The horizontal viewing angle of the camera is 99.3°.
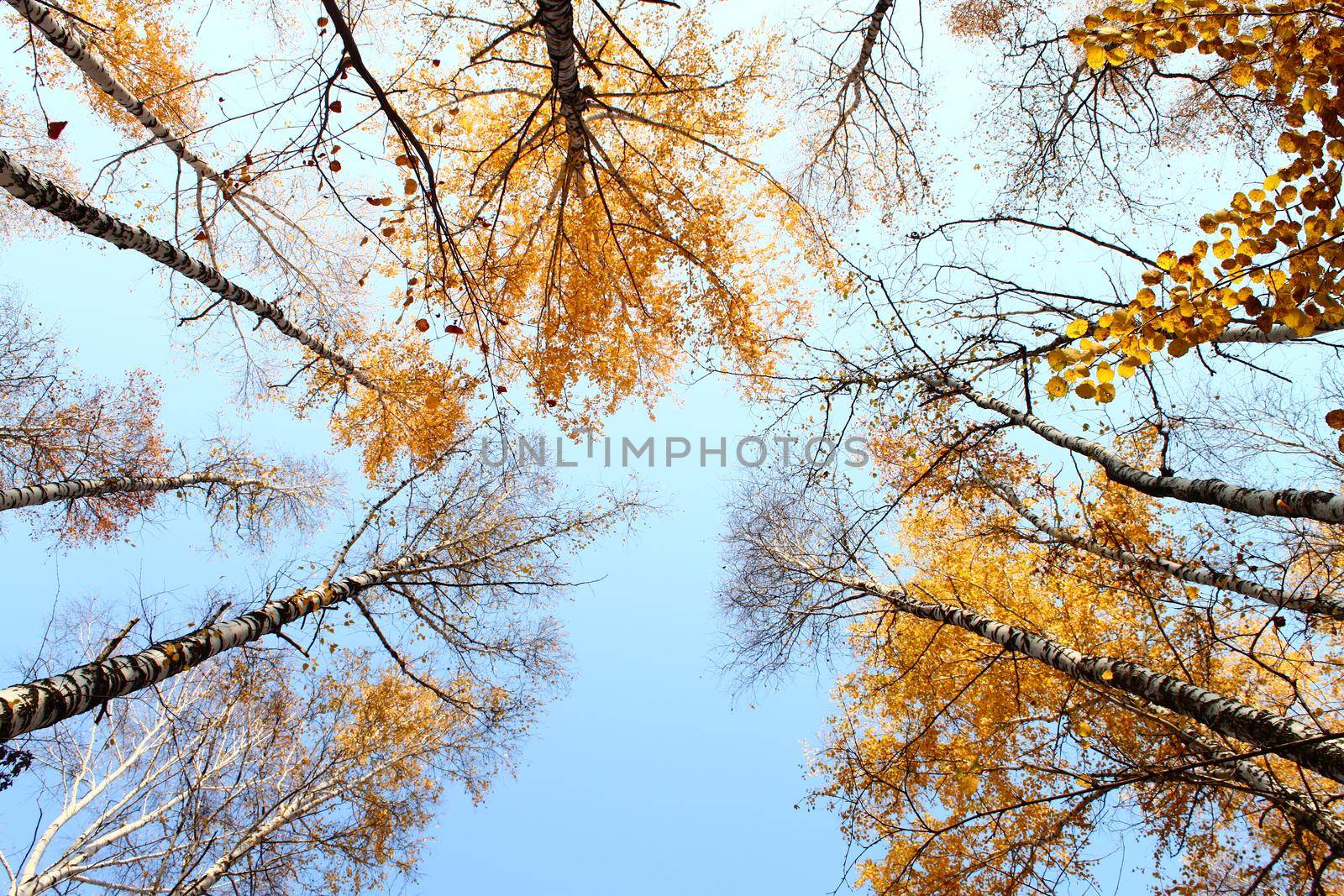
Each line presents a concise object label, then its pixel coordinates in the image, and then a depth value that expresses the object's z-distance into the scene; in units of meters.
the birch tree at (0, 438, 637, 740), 3.10
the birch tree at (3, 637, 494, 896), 6.00
